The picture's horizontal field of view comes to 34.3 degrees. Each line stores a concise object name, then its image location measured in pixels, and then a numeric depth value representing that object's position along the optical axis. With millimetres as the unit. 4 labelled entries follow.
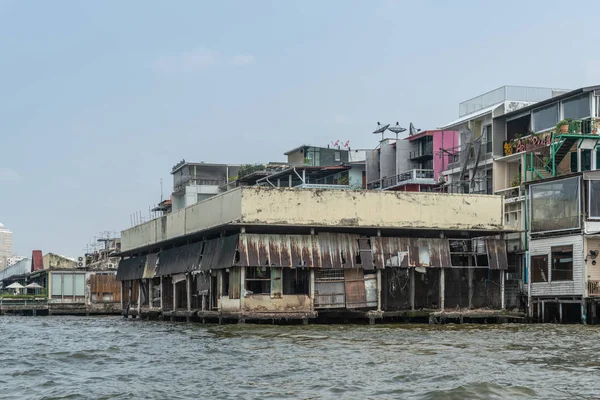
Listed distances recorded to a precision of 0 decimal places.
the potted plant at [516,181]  54219
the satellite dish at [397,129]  71625
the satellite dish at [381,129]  72850
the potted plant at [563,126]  49844
